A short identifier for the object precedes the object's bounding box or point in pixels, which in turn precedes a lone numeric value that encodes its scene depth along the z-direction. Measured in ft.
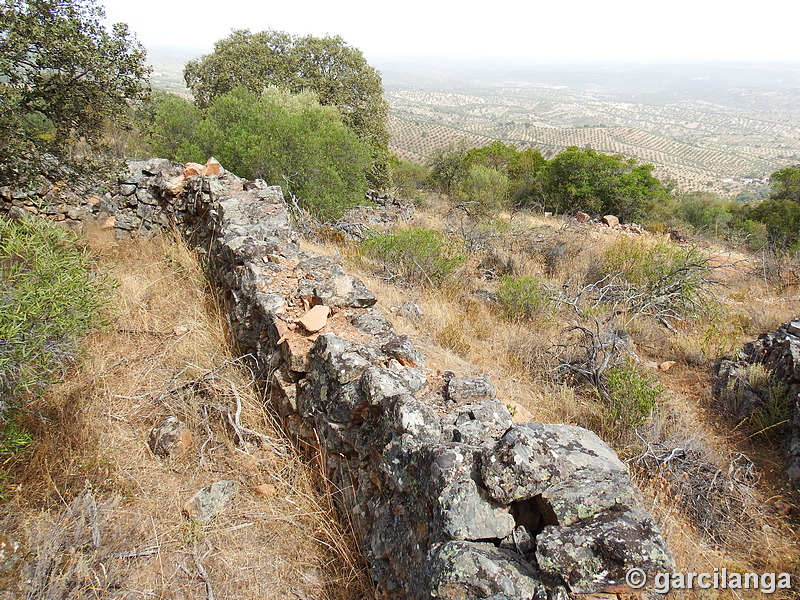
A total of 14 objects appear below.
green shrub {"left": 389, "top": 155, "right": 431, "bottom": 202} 61.05
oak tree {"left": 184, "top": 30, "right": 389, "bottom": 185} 52.60
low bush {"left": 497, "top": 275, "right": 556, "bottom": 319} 18.74
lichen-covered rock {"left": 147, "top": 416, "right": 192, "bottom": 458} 9.82
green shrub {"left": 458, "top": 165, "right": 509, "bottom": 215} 44.47
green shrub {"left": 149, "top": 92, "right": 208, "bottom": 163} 36.31
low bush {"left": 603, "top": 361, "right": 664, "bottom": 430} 11.43
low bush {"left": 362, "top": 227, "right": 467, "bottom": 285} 21.04
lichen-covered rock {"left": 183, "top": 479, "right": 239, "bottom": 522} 8.49
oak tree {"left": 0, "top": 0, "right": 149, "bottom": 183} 14.15
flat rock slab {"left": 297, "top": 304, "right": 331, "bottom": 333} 10.89
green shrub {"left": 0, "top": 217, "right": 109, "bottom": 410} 7.70
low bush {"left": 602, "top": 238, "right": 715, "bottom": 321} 19.81
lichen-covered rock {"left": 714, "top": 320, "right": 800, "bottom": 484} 12.21
